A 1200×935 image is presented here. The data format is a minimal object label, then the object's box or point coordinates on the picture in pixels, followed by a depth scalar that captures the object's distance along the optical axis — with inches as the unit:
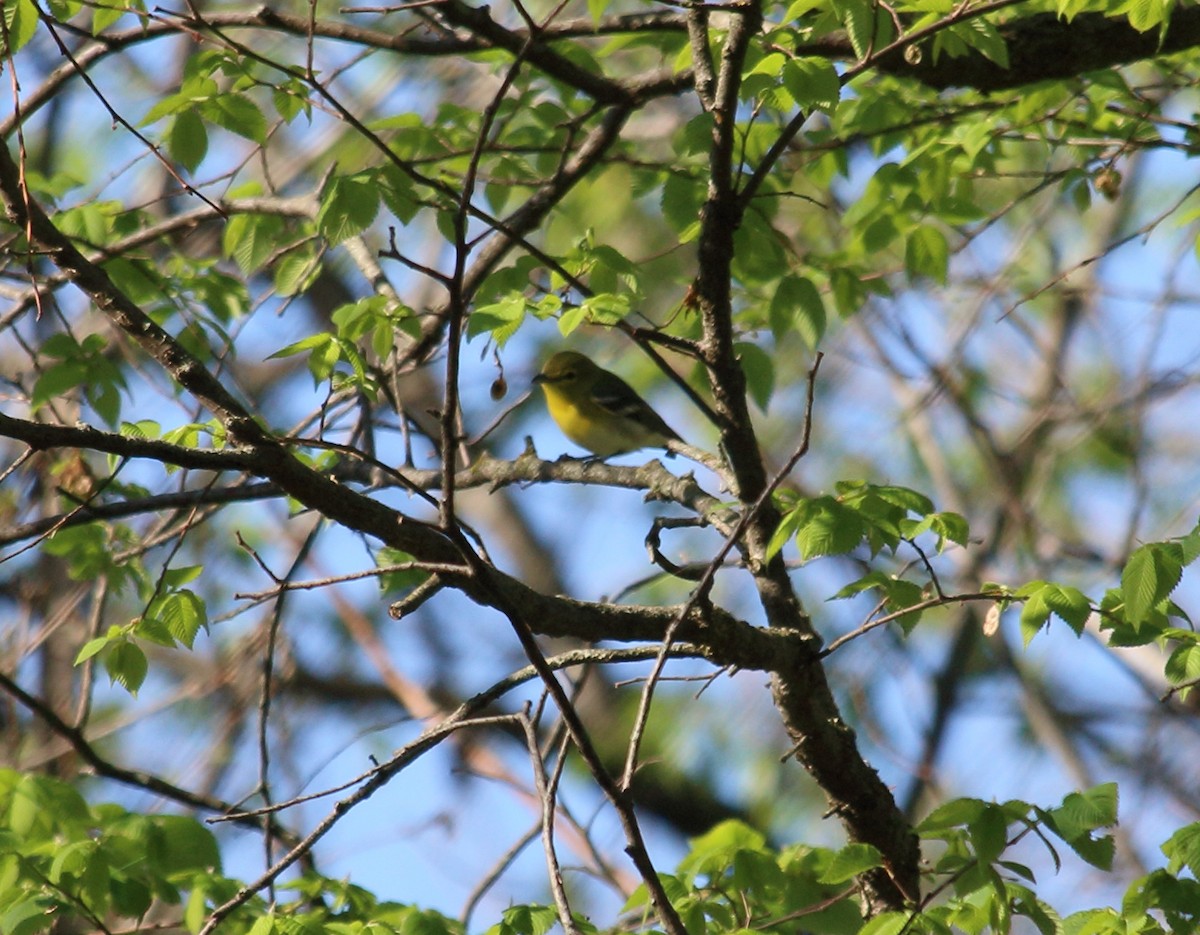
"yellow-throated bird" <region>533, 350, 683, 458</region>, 605.6
